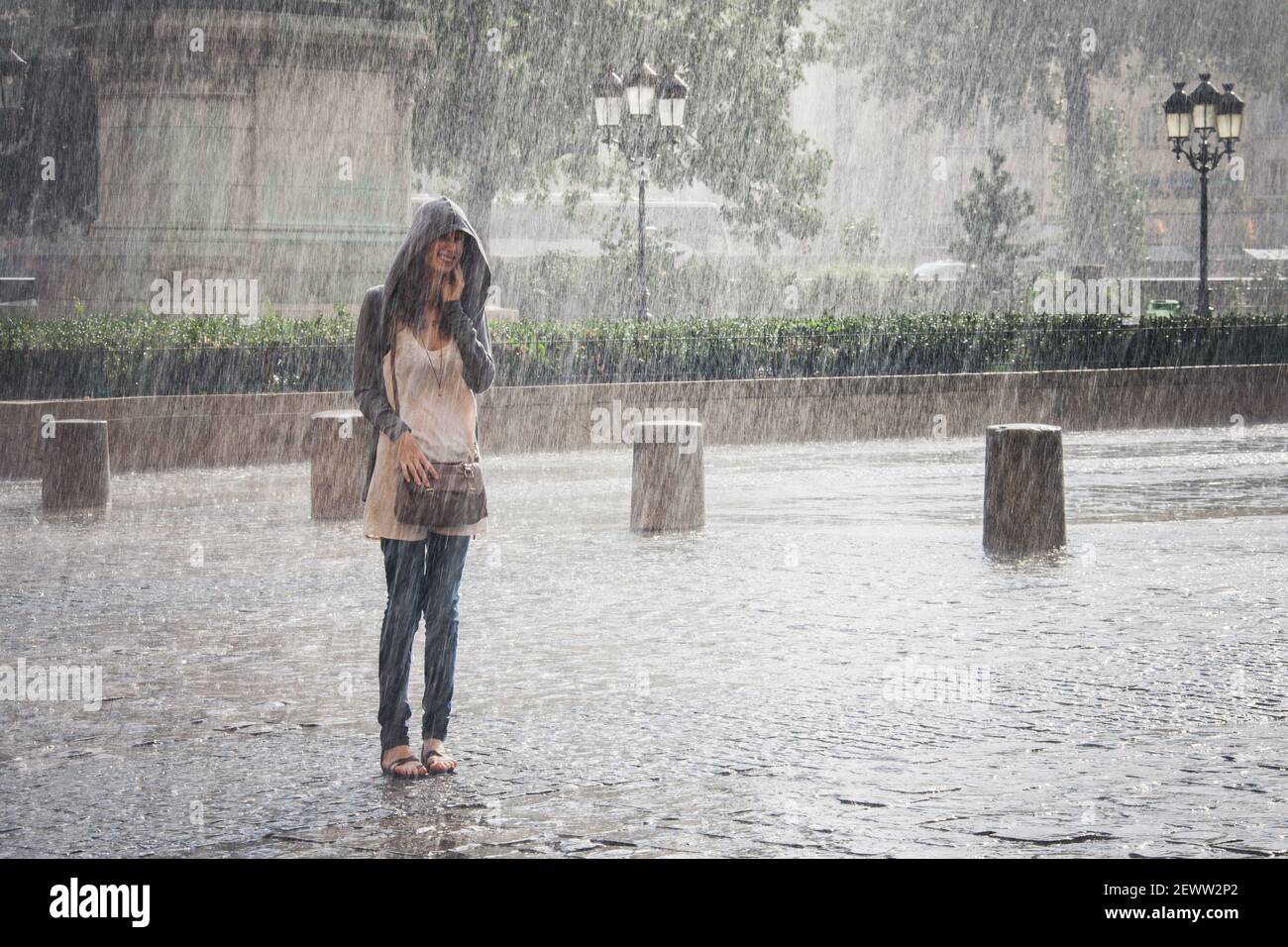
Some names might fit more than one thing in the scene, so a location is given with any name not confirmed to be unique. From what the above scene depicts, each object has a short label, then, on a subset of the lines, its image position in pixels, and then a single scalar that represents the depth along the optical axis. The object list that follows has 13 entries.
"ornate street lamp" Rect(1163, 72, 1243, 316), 28.48
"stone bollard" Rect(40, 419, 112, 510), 15.40
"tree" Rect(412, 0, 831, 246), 34.06
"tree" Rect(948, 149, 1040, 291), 41.06
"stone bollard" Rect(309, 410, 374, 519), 14.46
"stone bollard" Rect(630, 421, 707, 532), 13.75
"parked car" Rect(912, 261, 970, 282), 59.46
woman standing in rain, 6.75
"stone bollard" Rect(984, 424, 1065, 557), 12.73
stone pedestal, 24.34
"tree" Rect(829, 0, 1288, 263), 57.94
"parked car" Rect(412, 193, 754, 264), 62.94
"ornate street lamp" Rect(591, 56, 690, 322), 24.09
